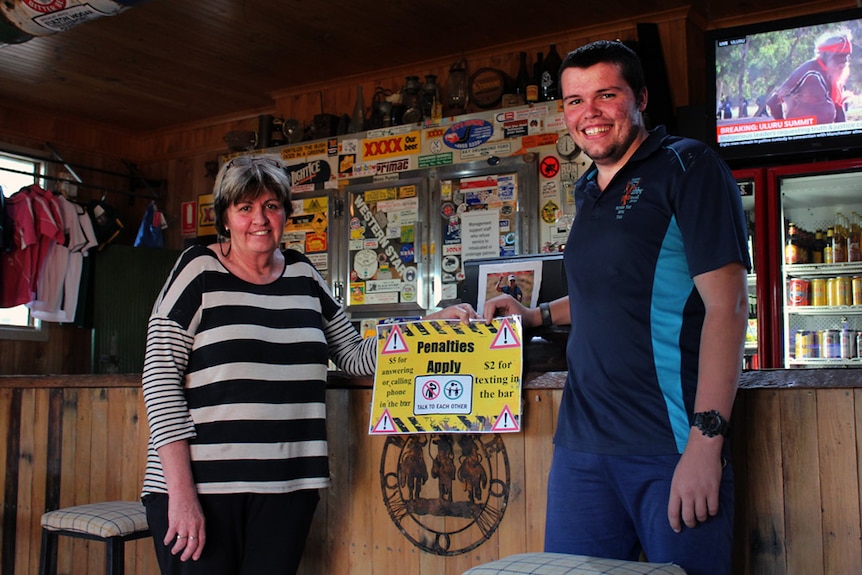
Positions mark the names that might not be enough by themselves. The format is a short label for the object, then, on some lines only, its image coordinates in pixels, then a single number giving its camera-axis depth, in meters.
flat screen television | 4.25
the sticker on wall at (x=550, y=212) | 5.08
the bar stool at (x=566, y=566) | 1.43
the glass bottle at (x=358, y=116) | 5.96
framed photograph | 2.52
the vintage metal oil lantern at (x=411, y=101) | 5.66
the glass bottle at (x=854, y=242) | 4.54
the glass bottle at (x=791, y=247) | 4.58
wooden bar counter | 1.87
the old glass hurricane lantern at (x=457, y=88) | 5.61
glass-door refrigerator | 4.47
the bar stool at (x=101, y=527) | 2.46
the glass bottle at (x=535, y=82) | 5.22
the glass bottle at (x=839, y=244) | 4.56
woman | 2.03
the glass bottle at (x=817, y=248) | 4.60
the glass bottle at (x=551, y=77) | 5.19
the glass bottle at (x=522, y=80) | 5.36
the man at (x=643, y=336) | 1.54
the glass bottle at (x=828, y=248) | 4.57
